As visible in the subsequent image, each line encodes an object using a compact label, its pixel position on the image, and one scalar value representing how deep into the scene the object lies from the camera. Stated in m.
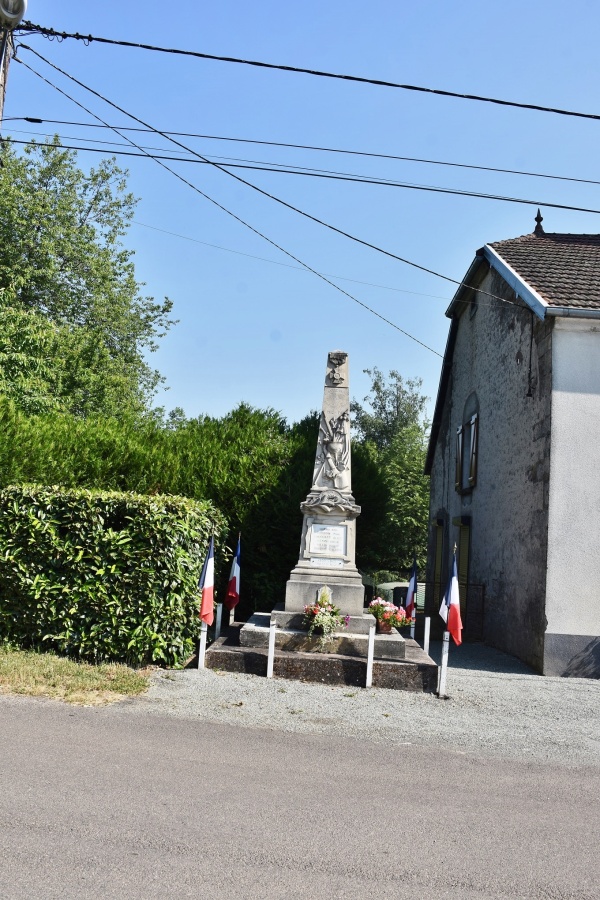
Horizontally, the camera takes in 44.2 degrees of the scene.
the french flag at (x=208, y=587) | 9.41
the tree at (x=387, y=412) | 55.97
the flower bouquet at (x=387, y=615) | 10.73
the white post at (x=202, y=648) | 9.48
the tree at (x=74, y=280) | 23.42
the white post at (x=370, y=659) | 9.28
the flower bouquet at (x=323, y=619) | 10.00
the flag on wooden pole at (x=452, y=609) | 9.48
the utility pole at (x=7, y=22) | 8.81
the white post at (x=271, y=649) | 9.41
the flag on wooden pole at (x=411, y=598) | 12.82
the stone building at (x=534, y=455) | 11.20
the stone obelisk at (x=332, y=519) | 10.92
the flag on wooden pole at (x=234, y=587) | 11.78
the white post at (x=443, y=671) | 9.02
